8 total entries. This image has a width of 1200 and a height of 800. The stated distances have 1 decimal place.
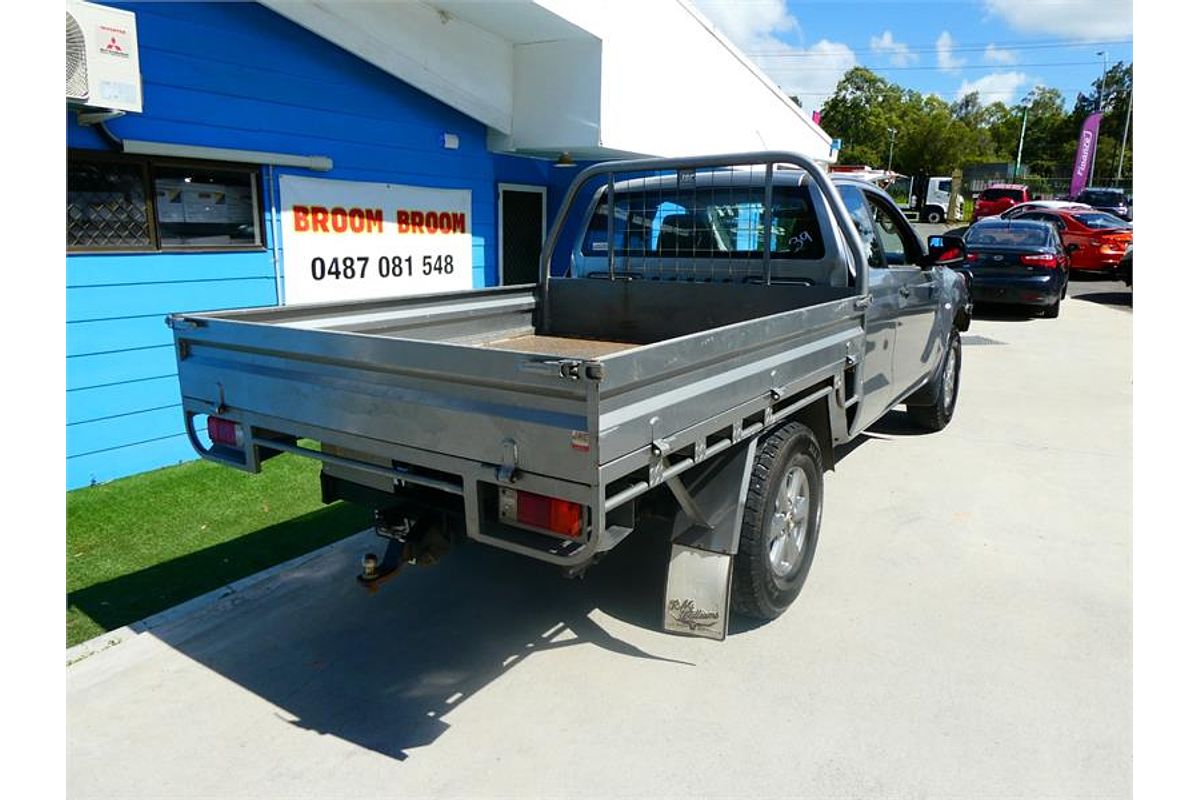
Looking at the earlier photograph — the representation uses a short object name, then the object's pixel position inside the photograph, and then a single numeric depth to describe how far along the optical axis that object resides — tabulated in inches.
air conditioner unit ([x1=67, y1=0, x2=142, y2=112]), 181.3
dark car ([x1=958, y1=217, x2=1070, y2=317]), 531.8
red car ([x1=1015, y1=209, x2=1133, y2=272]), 750.5
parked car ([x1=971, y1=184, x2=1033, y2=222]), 1368.1
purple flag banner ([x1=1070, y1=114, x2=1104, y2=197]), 1563.7
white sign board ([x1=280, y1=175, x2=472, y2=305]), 260.2
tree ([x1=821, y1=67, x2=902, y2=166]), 2524.6
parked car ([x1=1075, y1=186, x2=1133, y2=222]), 1213.2
